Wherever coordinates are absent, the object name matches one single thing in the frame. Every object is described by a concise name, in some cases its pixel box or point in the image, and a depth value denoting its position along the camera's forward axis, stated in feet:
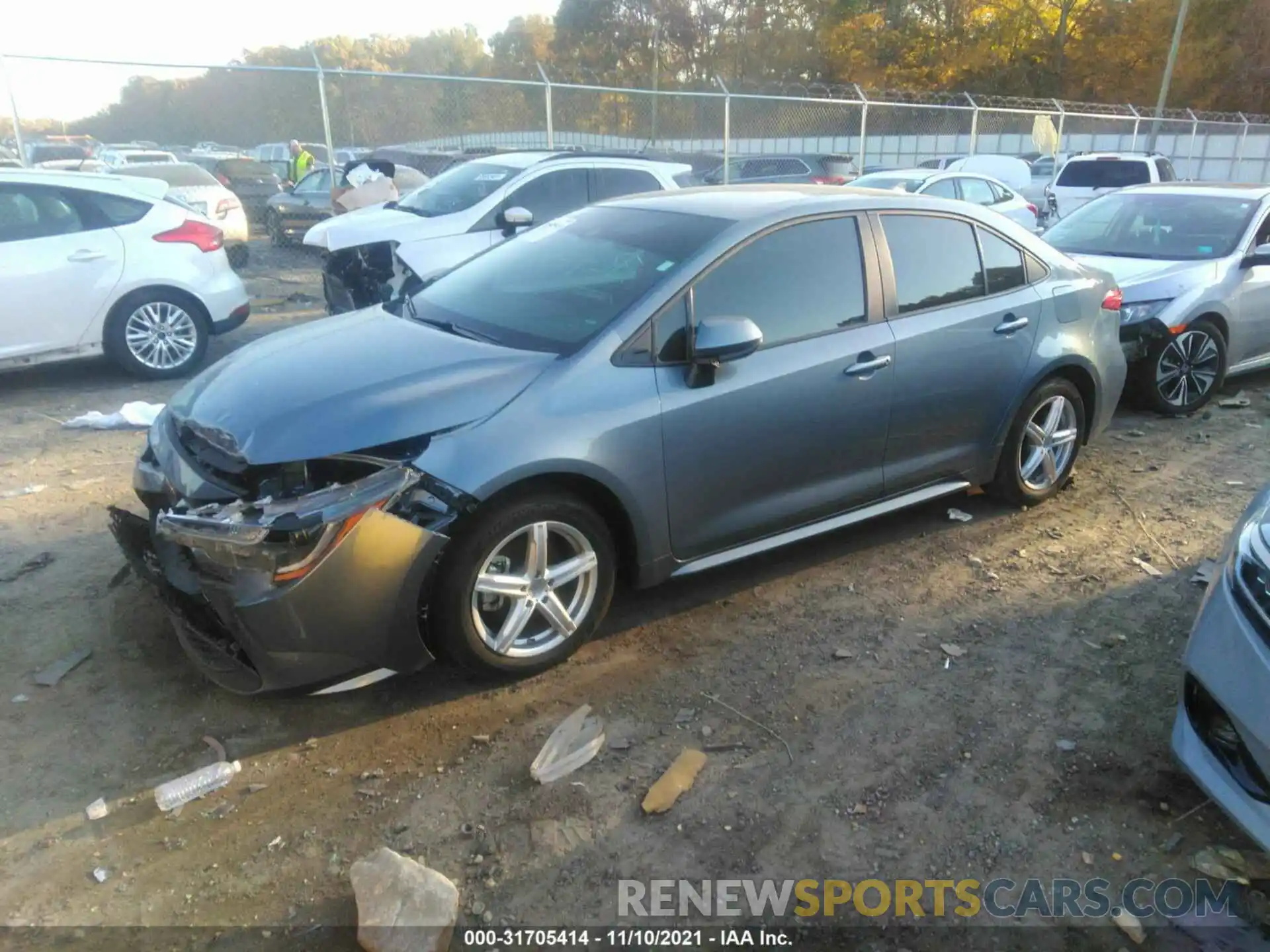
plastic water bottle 9.30
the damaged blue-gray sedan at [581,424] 9.77
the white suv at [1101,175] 51.60
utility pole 80.64
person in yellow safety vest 57.57
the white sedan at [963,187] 43.32
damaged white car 27.99
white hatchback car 22.47
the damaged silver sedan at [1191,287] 21.83
